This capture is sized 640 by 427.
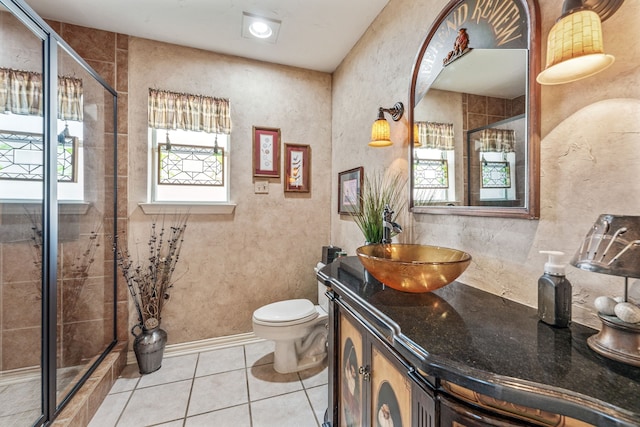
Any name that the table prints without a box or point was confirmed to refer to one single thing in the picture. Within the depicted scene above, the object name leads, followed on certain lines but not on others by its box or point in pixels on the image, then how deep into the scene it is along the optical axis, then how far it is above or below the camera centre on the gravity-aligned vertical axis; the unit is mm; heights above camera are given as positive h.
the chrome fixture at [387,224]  1352 -58
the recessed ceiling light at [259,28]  1831 +1379
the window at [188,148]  2125 +563
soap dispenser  690 -210
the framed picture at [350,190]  2039 +197
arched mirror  884 +422
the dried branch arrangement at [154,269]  2045 -457
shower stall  1309 -21
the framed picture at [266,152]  2381 +569
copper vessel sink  809 -191
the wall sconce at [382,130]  1524 +497
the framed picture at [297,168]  2473 +441
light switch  2387 +245
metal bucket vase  1902 -1003
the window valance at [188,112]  2094 +846
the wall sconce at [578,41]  613 +419
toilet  1785 -843
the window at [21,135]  1328 +407
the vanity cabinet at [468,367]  459 -313
